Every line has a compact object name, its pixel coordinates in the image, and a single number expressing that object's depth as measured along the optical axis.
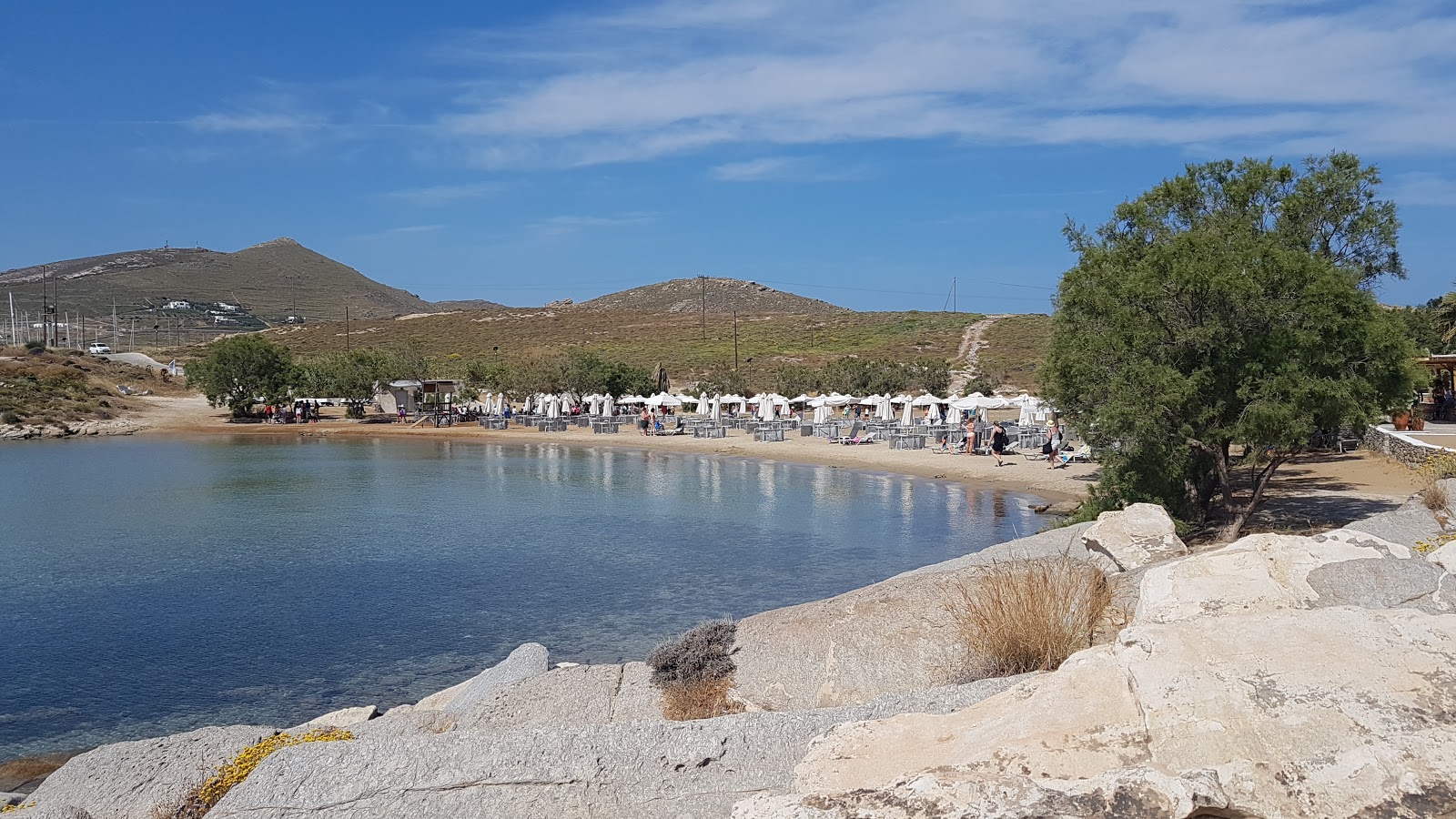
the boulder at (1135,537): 8.99
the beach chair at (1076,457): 27.20
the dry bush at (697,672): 7.04
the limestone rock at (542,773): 4.51
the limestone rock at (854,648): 6.95
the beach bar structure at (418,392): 50.50
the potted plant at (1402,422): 24.89
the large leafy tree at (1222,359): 12.23
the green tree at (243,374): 50.88
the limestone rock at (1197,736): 3.30
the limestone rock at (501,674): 7.82
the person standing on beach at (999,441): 27.72
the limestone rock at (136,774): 6.04
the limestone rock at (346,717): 8.12
